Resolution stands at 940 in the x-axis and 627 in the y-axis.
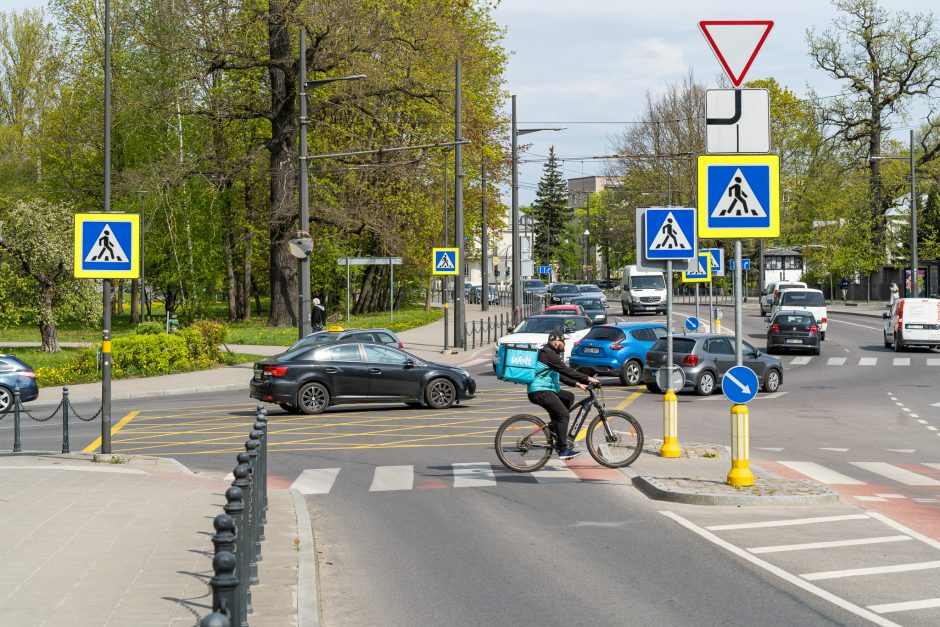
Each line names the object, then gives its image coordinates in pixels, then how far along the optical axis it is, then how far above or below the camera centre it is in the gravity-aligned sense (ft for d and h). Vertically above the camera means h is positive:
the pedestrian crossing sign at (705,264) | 104.58 +2.64
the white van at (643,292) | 214.07 +0.32
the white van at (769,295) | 205.37 -0.29
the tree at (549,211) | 442.91 +31.29
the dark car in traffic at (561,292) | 219.57 +0.38
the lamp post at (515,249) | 147.84 +5.72
